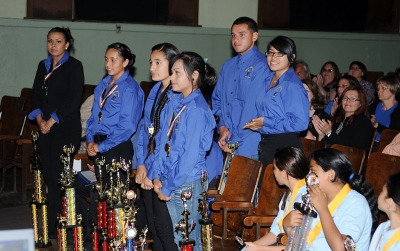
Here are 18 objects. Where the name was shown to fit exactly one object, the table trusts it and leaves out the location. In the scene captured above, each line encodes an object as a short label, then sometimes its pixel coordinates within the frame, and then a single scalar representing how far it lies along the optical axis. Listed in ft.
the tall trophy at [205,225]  10.00
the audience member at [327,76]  25.49
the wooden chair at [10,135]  20.26
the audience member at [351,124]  15.94
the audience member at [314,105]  17.70
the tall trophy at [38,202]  14.25
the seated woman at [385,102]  18.88
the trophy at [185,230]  9.70
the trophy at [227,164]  14.32
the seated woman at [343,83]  17.98
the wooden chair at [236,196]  12.60
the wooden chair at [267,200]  12.39
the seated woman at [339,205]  9.16
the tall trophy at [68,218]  12.87
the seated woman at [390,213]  8.19
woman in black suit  15.62
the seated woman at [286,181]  10.16
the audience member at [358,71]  24.97
